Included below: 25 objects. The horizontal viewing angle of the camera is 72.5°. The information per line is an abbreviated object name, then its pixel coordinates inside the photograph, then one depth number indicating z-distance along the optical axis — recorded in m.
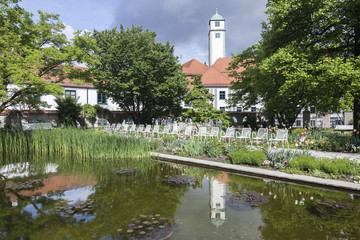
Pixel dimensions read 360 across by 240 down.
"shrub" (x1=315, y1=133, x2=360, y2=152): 10.34
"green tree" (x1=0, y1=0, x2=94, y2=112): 12.82
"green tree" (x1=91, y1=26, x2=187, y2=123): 21.98
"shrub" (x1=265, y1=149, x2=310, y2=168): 7.12
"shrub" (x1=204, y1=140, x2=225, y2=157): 9.00
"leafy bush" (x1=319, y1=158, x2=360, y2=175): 6.04
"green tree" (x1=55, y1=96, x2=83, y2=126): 26.58
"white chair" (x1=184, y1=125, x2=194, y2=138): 13.34
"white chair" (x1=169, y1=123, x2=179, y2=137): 14.78
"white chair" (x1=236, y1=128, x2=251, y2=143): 11.73
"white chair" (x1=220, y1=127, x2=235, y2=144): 11.83
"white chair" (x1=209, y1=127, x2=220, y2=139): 11.88
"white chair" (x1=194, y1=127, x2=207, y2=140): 12.25
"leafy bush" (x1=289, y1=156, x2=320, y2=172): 6.43
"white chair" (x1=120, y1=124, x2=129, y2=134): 17.57
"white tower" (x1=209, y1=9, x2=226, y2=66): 51.69
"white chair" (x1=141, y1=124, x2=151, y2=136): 14.81
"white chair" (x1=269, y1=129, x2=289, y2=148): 10.24
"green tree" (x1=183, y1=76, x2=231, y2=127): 21.81
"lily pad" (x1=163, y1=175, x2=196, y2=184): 6.17
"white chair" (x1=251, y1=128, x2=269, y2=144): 11.39
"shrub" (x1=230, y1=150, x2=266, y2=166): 7.46
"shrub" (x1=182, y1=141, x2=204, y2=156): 9.41
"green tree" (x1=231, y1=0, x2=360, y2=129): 11.40
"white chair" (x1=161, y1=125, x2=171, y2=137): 15.07
